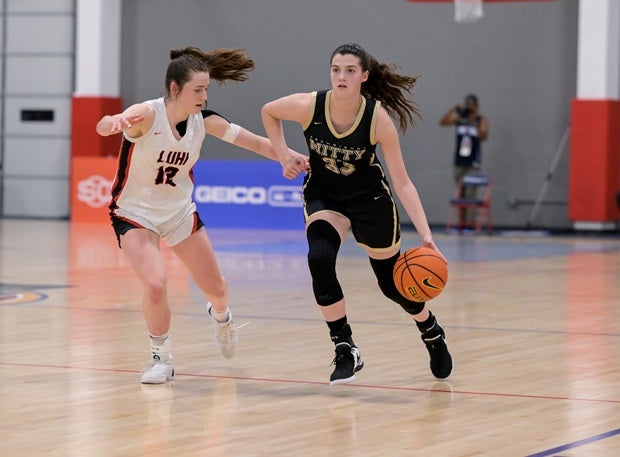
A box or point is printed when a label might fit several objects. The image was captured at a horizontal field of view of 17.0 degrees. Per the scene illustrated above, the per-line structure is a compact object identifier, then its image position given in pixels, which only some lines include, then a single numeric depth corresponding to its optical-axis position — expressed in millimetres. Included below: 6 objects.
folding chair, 31111
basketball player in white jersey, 10487
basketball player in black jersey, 10334
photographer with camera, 31060
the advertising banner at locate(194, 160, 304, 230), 31060
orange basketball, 10207
